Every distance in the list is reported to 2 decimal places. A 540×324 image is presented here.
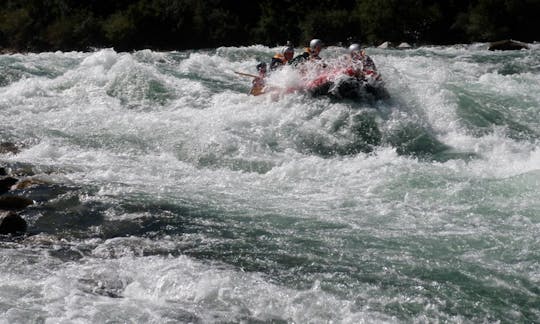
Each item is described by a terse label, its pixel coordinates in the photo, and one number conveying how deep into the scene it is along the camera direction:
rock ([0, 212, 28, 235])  13.23
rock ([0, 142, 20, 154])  20.04
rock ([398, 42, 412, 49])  49.72
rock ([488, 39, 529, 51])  41.87
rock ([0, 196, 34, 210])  14.84
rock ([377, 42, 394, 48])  50.47
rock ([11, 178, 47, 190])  16.34
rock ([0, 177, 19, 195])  16.27
